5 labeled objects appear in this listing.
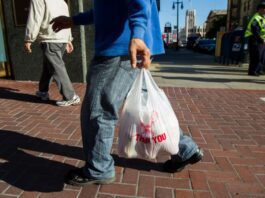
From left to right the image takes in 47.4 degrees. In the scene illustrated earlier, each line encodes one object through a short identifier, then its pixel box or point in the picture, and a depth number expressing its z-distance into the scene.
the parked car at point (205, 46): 26.38
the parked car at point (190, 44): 40.72
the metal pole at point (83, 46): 6.19
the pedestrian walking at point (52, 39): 4.36
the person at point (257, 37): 7.44
